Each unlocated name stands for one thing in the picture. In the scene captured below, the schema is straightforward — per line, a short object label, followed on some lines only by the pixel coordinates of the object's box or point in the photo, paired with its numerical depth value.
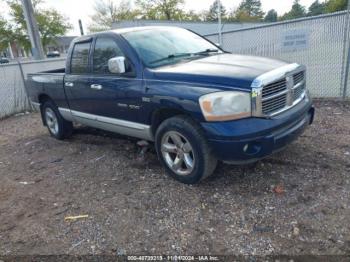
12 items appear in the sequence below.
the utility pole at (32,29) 11.48
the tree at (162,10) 43.00
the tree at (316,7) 55.66
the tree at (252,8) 72.69
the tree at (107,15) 47.62
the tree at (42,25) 37.06
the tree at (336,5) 37.54
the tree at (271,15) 72.98
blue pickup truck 3.21
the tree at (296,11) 66.49
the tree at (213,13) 56.50
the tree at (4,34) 37.83
